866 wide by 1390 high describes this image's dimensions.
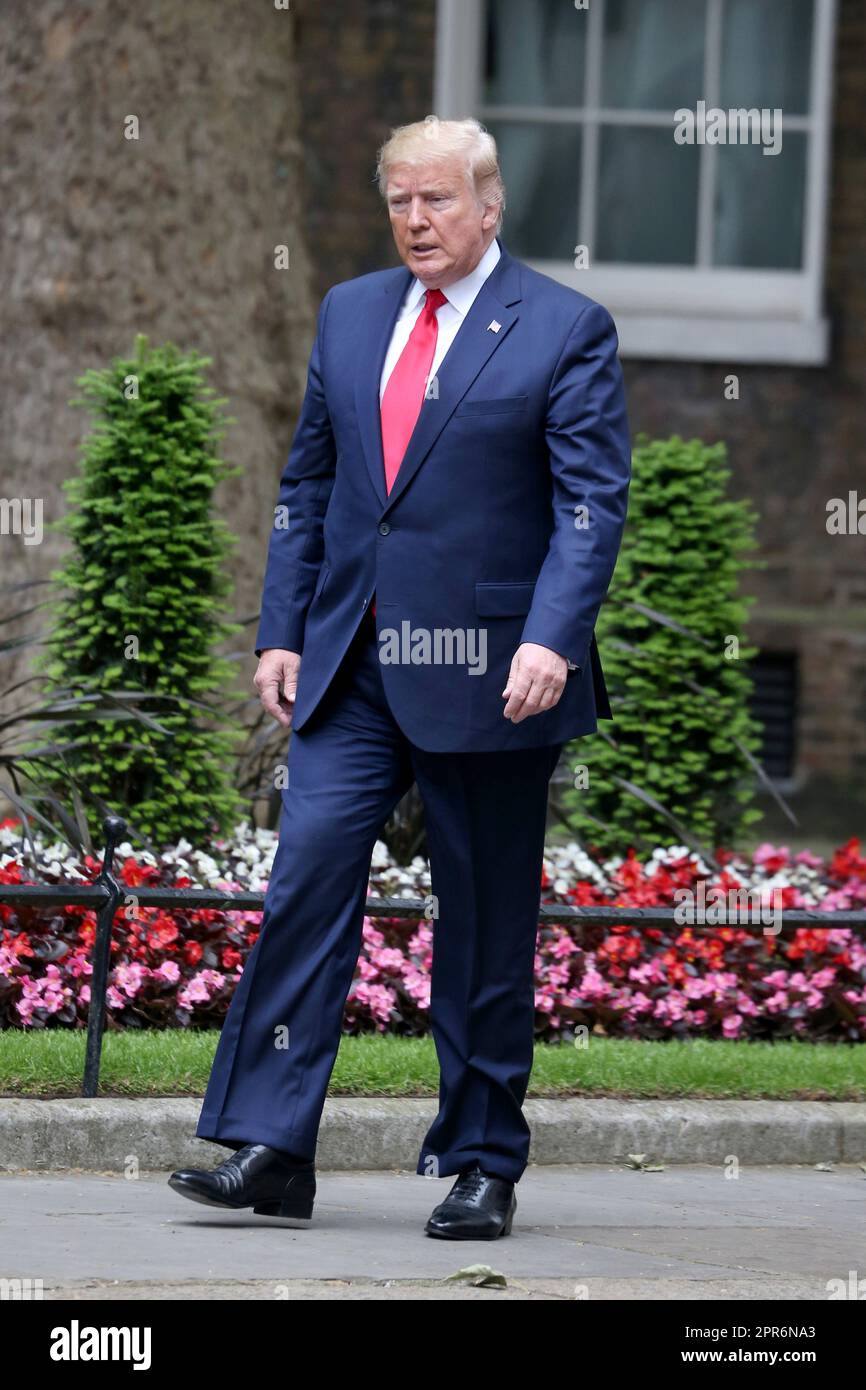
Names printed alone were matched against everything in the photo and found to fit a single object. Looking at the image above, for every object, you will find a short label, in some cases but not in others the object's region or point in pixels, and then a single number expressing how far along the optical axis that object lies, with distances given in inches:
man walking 350.8
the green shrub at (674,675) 656.5
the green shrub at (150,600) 599.1
